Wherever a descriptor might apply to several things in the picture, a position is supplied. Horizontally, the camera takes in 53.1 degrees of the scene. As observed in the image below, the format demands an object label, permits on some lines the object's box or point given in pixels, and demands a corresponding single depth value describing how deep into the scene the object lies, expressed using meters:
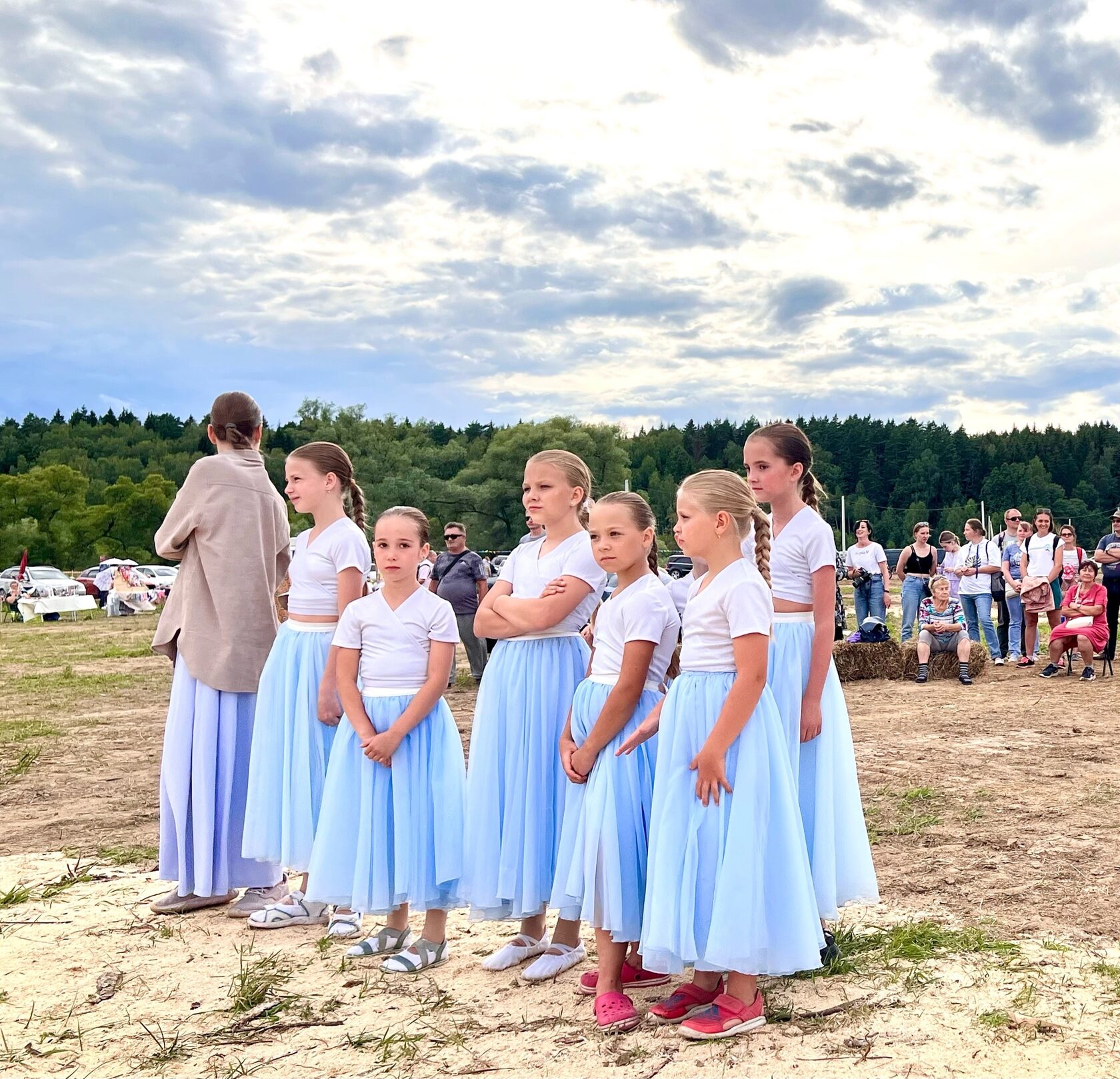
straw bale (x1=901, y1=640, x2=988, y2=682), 14.07
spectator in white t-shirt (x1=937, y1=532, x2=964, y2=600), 15.45
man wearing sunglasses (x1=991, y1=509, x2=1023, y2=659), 15.43
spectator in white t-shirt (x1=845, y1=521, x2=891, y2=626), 15.21
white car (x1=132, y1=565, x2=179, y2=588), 44.97
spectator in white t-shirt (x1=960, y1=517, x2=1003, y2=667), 15.19
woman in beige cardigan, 5.07
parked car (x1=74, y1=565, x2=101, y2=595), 45.50
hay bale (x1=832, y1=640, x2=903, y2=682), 14.35
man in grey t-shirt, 13.08
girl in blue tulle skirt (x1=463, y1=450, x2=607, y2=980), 4.08
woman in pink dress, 13.64
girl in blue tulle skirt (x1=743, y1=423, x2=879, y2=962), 3.95
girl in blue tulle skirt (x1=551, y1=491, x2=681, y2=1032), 3.68
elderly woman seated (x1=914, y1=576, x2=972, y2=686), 13.94
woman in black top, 14.79
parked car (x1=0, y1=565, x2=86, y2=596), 40.72
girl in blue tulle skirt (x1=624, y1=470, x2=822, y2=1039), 3.46
